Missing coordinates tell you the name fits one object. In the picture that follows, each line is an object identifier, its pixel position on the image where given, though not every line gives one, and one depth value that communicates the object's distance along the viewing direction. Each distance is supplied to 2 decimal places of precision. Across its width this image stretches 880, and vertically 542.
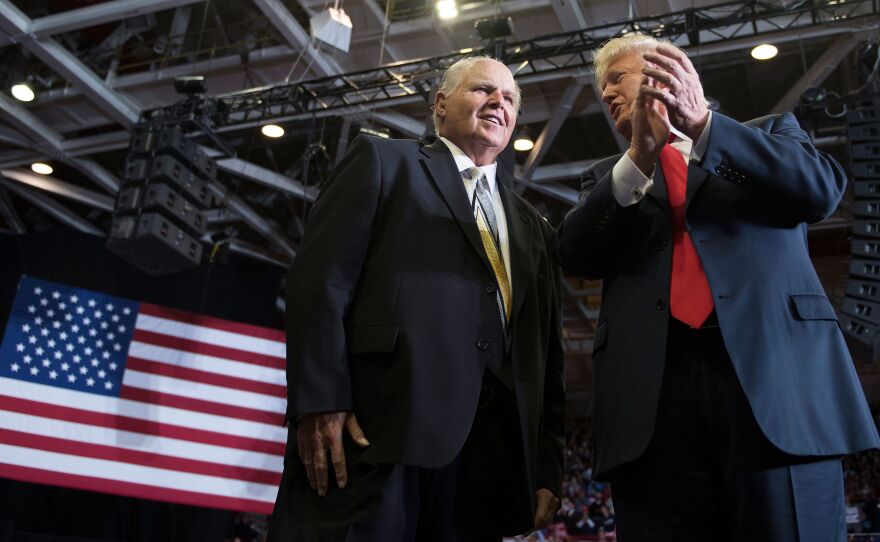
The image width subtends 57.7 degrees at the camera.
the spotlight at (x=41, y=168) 11.03
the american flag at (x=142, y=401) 6.97
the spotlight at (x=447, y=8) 7.07
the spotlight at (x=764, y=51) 7.14
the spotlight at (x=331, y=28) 6.52
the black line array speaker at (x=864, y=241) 5.52
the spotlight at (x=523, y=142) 9.08
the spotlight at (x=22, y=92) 8.57
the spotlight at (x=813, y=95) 6.55
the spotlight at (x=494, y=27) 6.66
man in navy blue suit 1.38
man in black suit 1.53
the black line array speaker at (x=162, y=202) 7.55
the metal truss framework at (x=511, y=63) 6.48
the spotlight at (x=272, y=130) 9.04
